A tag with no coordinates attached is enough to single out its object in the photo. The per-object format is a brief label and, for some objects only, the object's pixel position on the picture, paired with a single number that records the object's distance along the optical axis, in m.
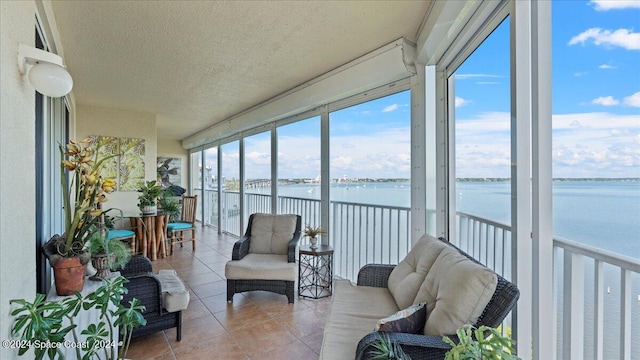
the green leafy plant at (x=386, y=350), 1.21
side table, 3.33
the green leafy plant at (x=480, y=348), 0.91
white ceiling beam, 2.75
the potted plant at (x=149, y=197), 4.97
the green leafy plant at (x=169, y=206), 5.34
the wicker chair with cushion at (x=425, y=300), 1.36
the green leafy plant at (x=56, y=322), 1.06
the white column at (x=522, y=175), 1.56
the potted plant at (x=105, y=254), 1.83
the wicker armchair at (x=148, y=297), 2.19
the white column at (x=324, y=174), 3.99
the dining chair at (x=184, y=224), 5.42
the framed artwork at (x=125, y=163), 5.13
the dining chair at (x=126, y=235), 4.37
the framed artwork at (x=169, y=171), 8.98
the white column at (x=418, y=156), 2.73
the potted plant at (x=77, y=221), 1.64
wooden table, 4.89
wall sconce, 1.22
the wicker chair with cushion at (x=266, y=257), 3.10
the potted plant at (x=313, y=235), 3.44
